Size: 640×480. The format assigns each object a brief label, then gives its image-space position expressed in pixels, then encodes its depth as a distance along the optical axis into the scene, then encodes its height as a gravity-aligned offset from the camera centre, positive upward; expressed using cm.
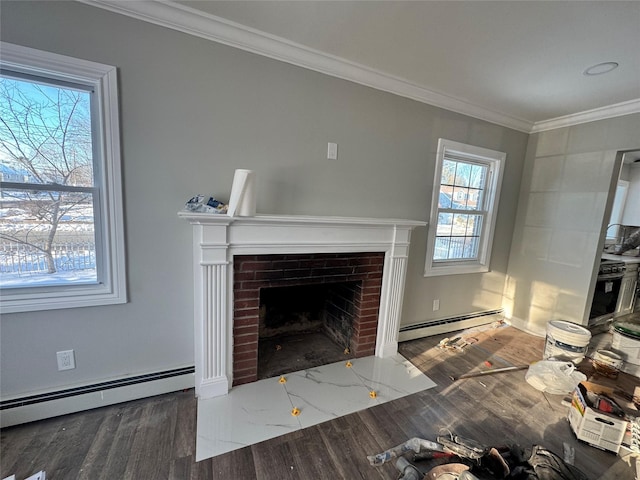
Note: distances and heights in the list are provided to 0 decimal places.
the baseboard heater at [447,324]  276 -126
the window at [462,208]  271 +8
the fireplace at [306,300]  188 -87
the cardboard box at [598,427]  153 -122
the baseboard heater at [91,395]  151 -129
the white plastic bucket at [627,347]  239 -113
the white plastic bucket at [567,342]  234 -110
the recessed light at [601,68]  182 +112
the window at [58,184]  140 +3
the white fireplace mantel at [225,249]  165 -32
